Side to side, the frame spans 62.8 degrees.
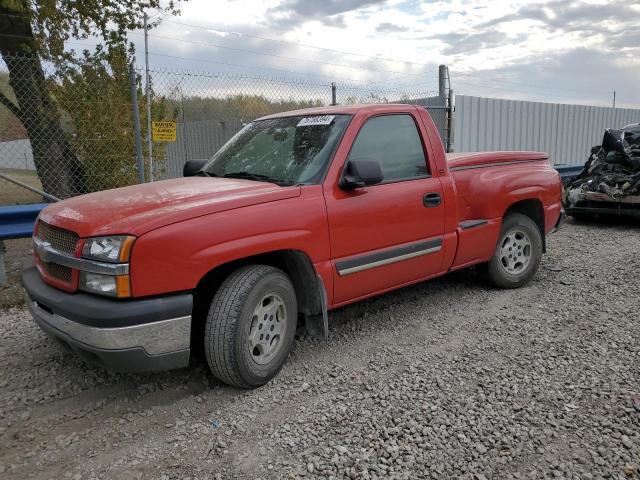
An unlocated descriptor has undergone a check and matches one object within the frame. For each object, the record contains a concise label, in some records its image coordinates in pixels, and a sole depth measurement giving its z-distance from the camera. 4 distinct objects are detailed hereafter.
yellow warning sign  7.64
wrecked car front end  8.66
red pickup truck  2.95
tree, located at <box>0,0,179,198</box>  8.30
